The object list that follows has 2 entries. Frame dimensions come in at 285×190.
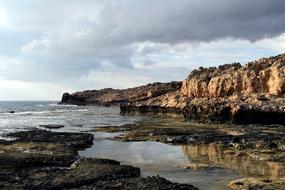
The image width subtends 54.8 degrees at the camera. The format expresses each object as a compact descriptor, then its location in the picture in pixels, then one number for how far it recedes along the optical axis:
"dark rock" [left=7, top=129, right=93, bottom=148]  24.81
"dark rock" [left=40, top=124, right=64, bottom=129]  38.08
